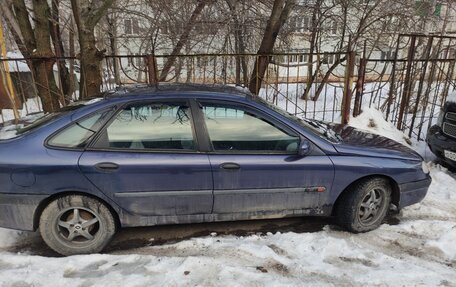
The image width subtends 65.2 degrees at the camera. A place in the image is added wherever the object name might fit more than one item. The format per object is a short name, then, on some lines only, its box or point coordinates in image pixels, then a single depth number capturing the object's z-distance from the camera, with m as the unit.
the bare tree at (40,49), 6.02
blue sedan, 2.96
